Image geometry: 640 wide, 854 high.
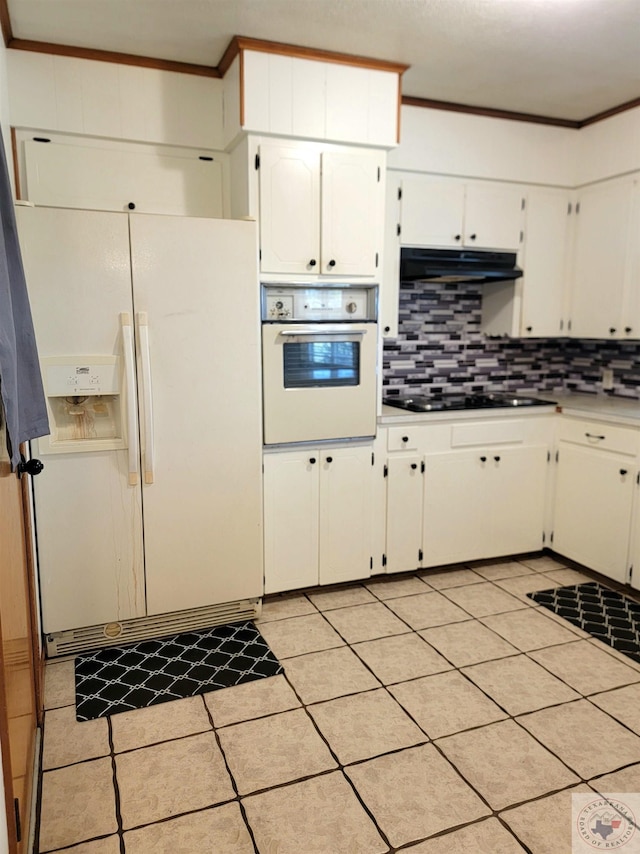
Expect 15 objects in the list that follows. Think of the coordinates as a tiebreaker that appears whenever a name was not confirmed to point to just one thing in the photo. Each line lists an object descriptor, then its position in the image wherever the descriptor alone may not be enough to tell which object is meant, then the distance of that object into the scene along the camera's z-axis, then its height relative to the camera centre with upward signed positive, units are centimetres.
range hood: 329 +39
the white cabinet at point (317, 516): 298 -88
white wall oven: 285 -12
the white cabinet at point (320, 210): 278 +58
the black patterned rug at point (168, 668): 228 -131
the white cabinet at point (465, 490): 325 -83
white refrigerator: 238 -33
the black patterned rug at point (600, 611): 271 -130
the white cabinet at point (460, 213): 332 +68
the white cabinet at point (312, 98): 266 +106
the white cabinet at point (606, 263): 340 +43
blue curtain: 134 -5
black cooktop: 336 -37
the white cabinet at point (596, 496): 312 -83
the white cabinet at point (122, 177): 271 +72
